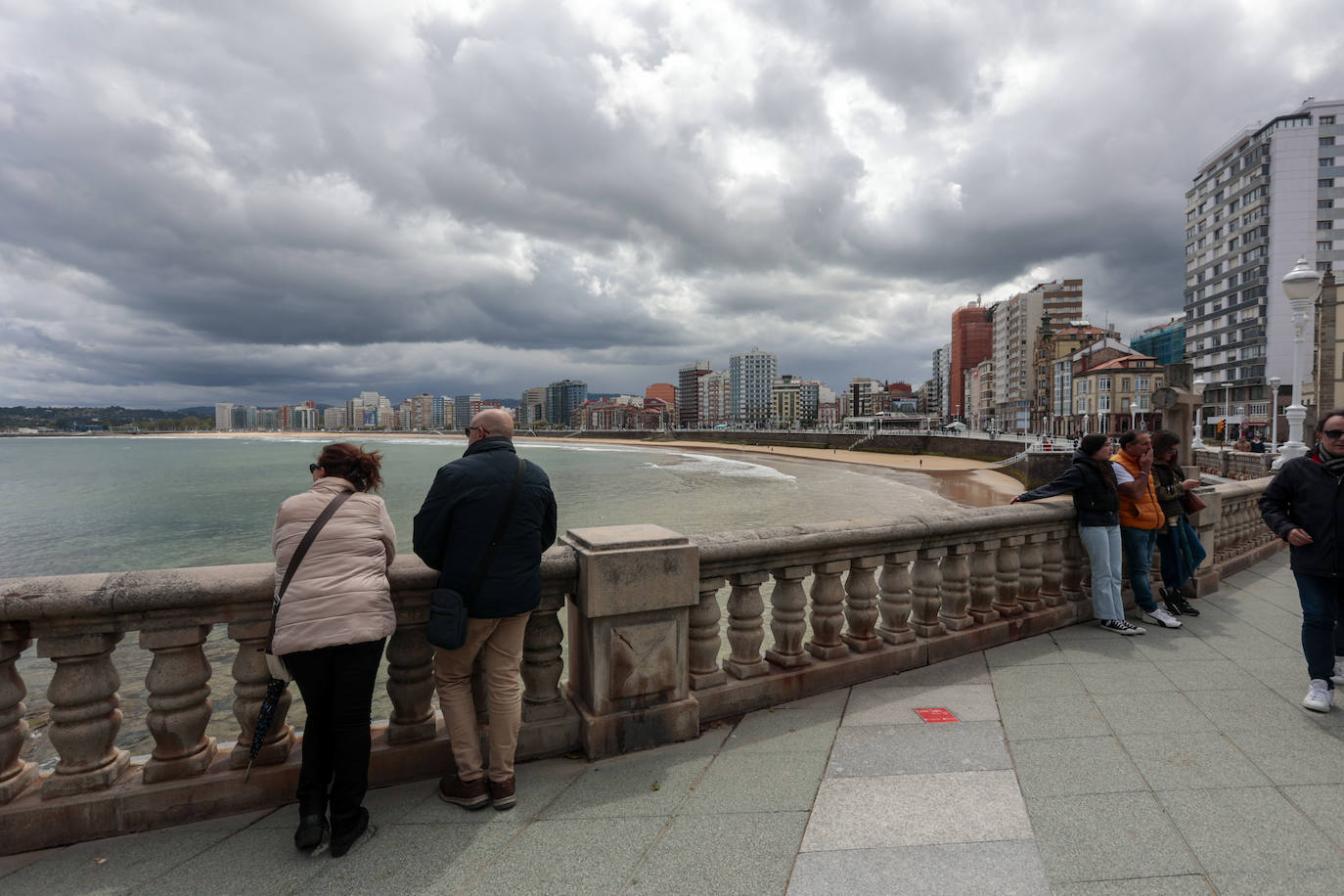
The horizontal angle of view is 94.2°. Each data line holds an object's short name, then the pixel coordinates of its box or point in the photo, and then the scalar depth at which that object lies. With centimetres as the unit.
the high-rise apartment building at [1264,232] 6569
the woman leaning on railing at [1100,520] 531
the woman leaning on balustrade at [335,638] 264
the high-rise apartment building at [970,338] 16375
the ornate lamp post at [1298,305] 1145
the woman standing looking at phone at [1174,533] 591
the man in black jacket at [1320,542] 378
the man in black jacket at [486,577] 289
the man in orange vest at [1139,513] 552
